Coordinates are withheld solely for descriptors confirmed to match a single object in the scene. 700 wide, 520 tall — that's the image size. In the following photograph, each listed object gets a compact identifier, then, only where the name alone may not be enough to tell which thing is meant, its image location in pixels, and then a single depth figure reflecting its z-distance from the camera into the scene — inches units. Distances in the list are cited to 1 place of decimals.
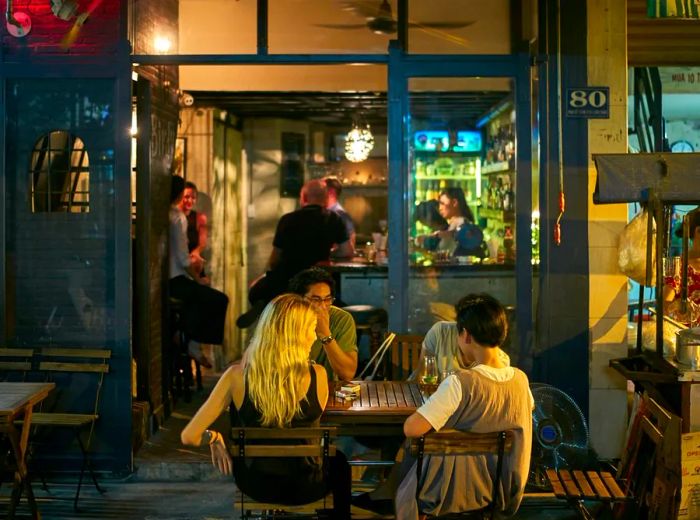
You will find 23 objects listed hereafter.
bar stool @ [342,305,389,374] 377.4
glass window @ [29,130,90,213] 299.3
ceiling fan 300.0
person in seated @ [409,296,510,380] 242.4
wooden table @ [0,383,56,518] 237.0
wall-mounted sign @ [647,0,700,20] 273.7
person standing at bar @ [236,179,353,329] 393.4
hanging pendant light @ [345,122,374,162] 547.8
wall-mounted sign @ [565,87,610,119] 293.3
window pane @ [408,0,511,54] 297.9
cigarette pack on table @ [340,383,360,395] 228.9
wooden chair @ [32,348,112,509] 276.4
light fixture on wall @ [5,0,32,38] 295.1
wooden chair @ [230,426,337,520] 191.8
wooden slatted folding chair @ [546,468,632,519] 229.5
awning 245.6
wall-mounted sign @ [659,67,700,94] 345.4
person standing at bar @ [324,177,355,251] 488.1
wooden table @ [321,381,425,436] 217.8
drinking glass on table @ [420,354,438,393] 232.8
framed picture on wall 443.8
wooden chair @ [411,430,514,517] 187.2
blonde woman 193.9
